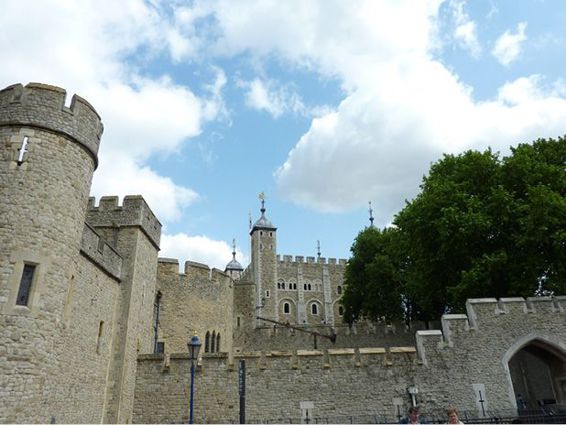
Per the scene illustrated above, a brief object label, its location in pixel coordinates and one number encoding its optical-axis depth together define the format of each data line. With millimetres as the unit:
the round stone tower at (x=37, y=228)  8836
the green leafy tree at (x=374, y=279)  29719
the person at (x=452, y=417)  7666
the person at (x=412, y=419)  8172
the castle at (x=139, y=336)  9469
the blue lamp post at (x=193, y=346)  11219
